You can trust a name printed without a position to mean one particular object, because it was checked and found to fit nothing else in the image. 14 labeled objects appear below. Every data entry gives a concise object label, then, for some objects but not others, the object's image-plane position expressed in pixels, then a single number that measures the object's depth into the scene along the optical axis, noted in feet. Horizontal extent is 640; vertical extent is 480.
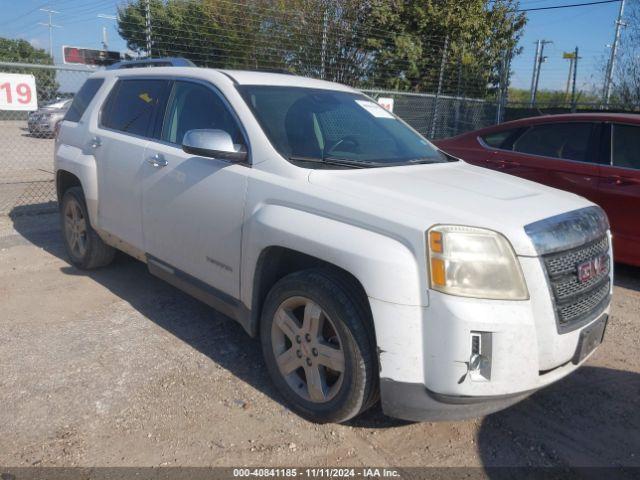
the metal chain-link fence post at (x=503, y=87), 46.91
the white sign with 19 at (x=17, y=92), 22.68
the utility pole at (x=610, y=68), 52.19
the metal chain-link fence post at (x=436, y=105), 41.39
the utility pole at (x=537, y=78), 62.52
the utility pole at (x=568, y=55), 67.83
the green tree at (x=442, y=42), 52.08
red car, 17.97
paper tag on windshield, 13.98
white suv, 8.39
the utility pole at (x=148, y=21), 28.84
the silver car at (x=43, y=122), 41.77
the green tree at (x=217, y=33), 34.86
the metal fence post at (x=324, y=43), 37.50
